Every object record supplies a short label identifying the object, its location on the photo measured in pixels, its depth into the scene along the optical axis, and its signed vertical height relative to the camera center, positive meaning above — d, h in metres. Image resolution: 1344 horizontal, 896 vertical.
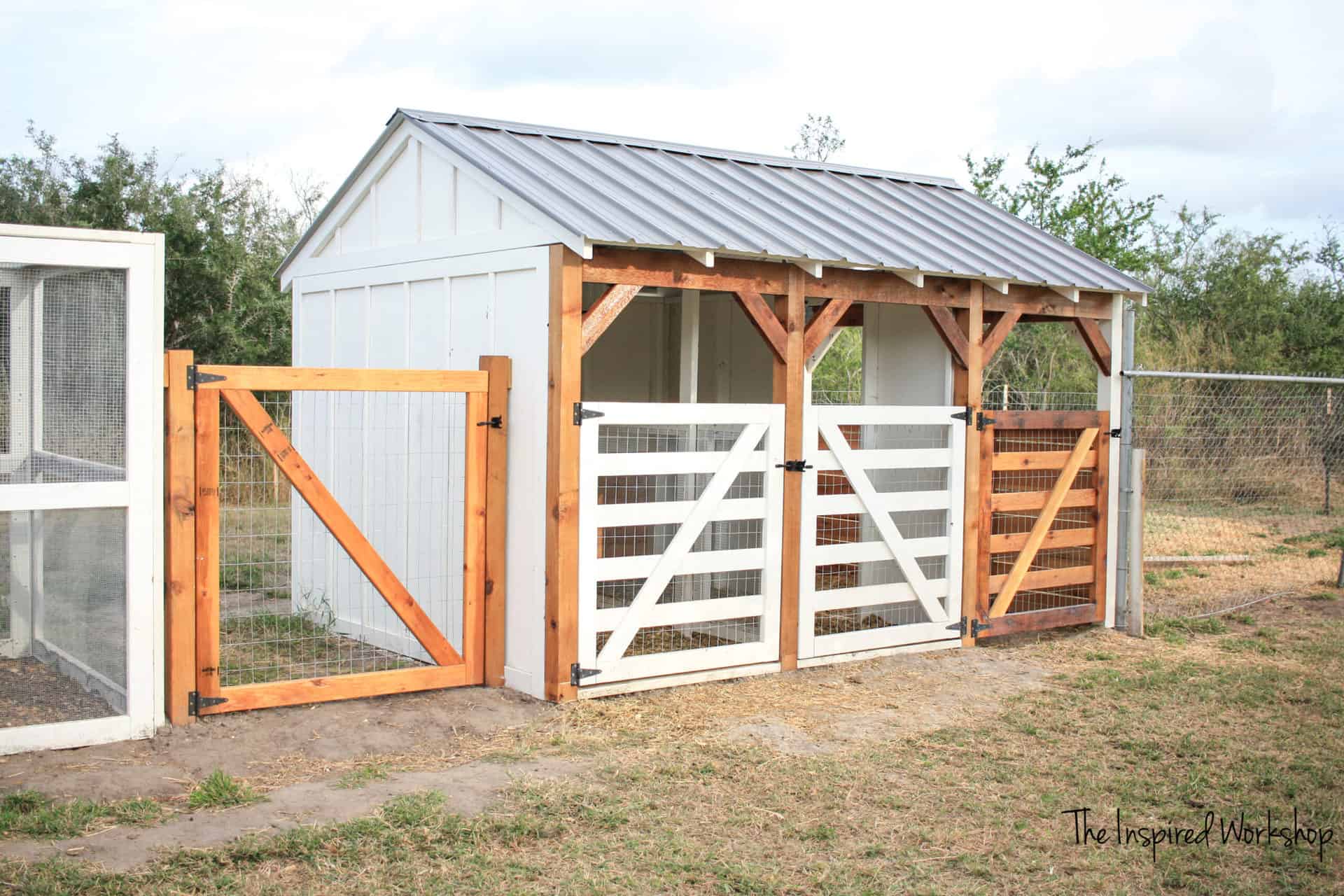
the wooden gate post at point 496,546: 6.73 -0.75
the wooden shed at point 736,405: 6.50 +0.09
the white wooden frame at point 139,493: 5.43 -0.40
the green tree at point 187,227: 18.14 +2.67
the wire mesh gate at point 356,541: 5.93 -0.78
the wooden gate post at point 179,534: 5.71 -0.60
